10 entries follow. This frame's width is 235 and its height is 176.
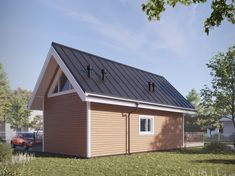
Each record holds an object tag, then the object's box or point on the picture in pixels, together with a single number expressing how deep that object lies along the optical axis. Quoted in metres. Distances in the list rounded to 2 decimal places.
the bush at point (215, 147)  21.94
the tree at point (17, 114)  49.19
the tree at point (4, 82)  61.06
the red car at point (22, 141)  24.19
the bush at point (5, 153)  12.97
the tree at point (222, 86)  26.73
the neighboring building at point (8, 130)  48.86
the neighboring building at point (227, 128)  48.89
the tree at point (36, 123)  52.12
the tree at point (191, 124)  47.41
